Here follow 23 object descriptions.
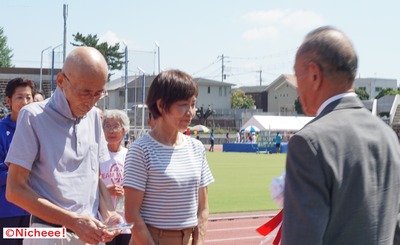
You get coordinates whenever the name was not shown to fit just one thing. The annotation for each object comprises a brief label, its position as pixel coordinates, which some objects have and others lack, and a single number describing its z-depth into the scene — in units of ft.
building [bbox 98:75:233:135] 319.88
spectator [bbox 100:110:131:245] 19.62
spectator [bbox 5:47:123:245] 12.72
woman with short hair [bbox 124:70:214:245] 14.65
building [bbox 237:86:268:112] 374.63
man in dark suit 9.11
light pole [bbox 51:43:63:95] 119.40
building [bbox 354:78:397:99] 392.27
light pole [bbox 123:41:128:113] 123.75
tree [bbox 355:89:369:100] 305.53
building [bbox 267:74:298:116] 340.39
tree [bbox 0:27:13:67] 307.99
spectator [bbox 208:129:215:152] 170.91
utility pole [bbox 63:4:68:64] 139.62
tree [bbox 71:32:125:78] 253.24
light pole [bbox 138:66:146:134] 119.44
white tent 201.98
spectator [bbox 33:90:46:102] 21.11
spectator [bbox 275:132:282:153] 158.92
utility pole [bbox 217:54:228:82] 393.31
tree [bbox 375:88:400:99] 310.00
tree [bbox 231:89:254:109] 353.72
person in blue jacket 18.51
